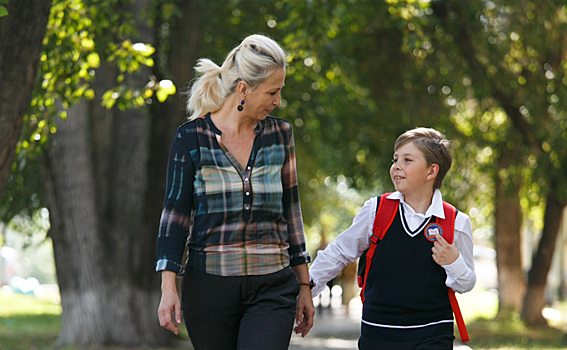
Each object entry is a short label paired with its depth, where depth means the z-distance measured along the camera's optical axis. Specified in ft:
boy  28.25
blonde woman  26.07
